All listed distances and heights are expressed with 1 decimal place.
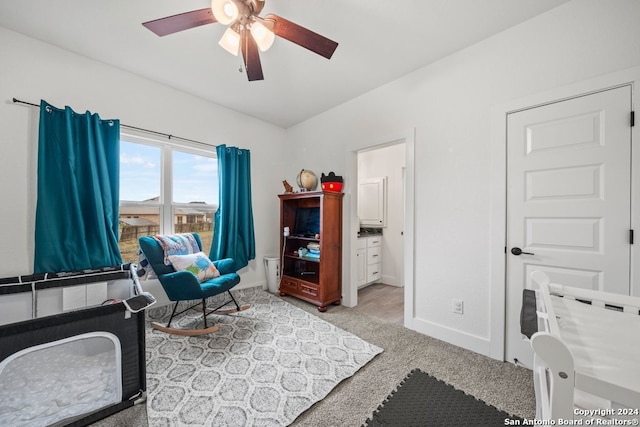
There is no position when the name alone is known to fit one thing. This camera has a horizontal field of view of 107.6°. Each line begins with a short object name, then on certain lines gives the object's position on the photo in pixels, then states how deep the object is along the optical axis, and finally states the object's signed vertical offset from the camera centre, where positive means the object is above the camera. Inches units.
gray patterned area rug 52.9 -44.9
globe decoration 124.9 +17.1
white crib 21.2 -17.2
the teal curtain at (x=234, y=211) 119.4 +0.5
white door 56.4 +4.1
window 99.6 +10.3
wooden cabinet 109.5 -18.0
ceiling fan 53.5 +44.9
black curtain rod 77.3 +34.8
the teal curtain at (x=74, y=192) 76.6 +6.8
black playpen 43.7 -32.9
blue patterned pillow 90.7 -21.2
